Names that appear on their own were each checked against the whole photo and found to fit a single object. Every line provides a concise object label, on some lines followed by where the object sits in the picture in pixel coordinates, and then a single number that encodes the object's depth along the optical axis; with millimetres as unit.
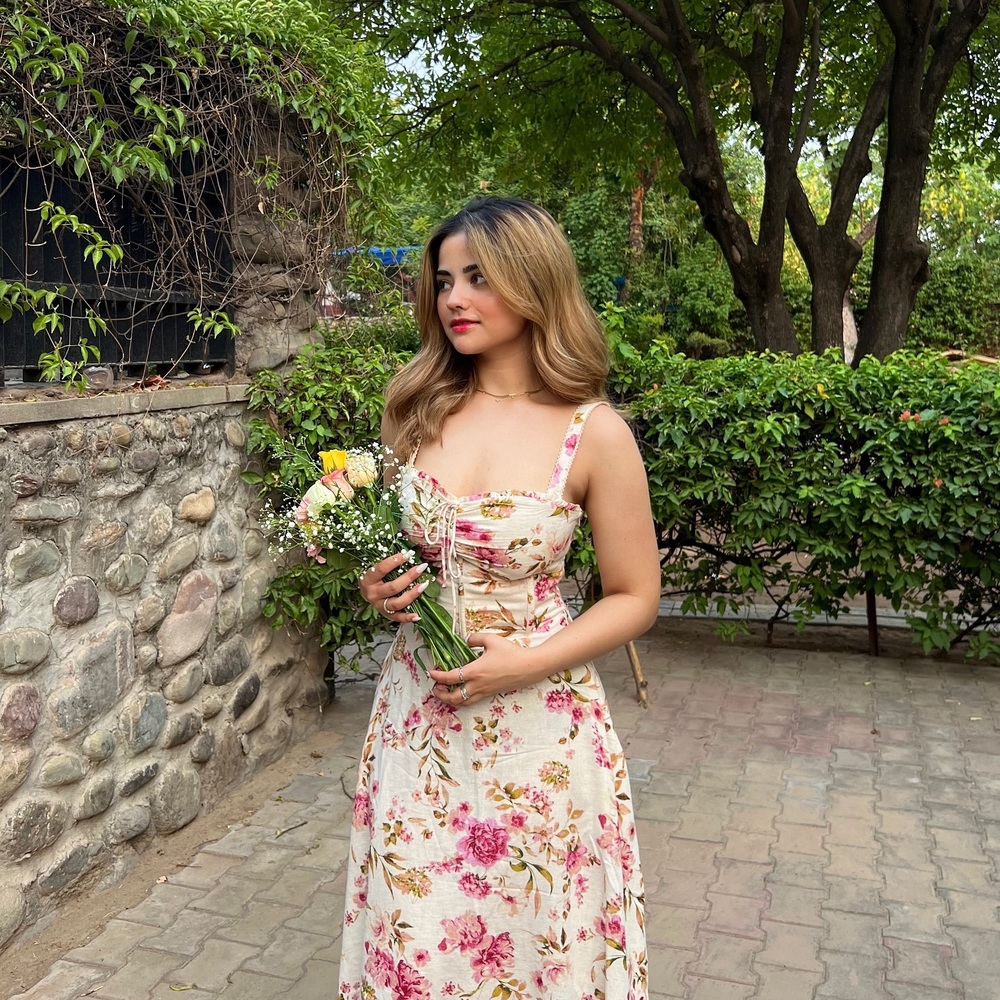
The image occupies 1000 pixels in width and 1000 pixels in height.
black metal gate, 3025
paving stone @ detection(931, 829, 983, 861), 3693
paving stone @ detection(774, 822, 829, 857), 3764
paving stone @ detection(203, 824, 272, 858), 3709
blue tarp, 5289
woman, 1931
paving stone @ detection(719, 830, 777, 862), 3725
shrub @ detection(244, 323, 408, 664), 4223
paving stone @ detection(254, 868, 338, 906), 3410
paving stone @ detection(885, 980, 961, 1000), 2854
